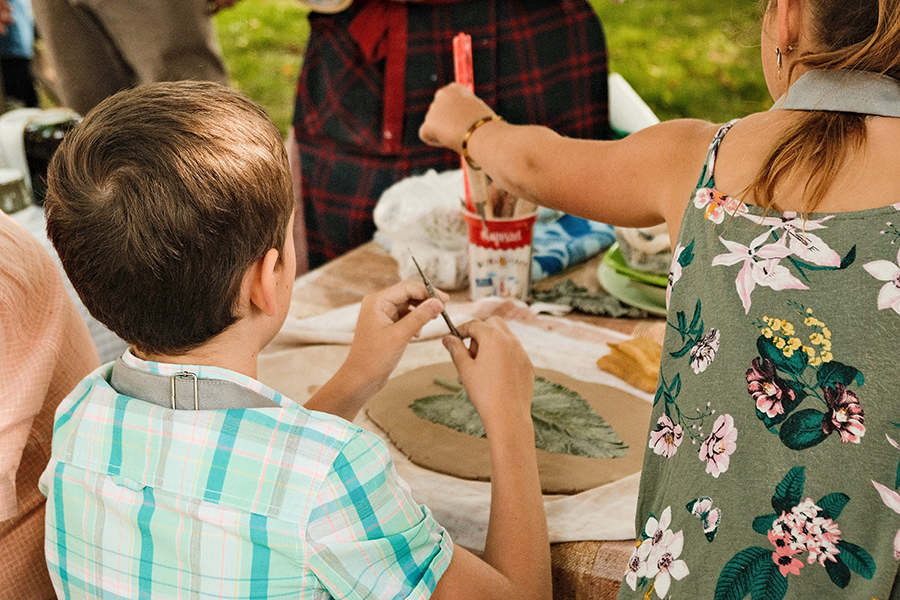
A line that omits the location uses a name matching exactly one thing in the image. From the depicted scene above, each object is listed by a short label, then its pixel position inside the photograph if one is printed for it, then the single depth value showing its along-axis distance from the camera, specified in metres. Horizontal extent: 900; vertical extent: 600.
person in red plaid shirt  2.02
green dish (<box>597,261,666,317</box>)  1.43
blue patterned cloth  1.58
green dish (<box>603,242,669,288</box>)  1.42
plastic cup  1.41
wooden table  0.95
